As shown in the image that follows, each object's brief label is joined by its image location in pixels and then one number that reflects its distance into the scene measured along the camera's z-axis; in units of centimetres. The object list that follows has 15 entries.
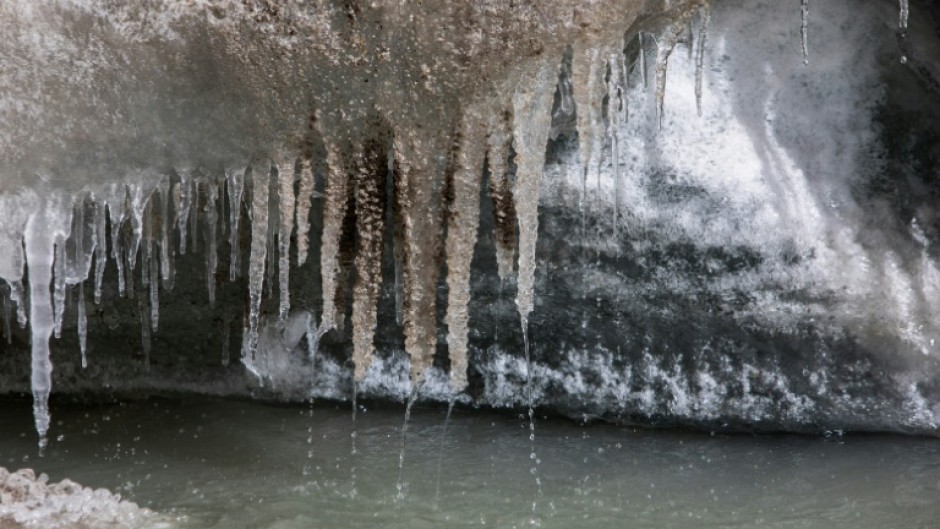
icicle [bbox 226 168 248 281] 394
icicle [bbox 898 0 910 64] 392
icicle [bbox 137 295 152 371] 524
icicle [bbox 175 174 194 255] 393
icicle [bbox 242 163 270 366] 385
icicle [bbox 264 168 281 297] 426
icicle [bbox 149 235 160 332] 442
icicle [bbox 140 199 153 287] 429
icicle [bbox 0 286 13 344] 495
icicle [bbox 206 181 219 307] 407
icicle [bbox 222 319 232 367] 541
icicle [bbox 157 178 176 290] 406
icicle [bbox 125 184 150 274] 392
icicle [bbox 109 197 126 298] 393
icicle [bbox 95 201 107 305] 392
